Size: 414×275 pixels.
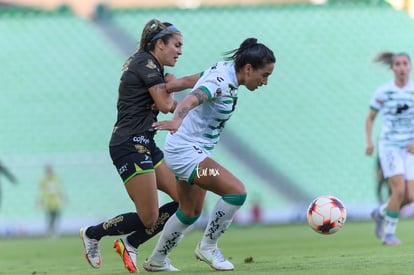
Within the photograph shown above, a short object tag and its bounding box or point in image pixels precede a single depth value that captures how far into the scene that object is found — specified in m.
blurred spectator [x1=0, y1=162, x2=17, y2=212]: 42.72
